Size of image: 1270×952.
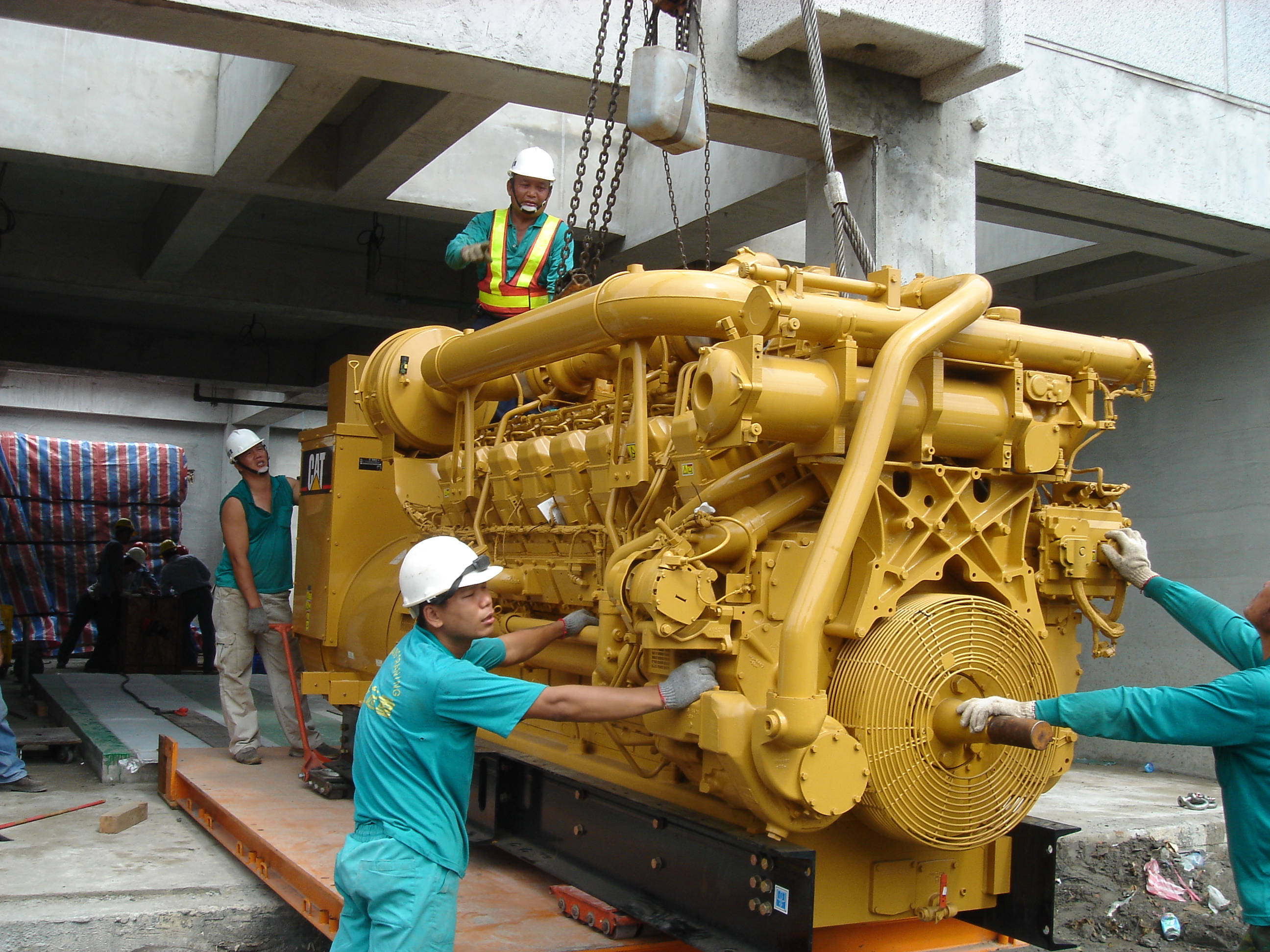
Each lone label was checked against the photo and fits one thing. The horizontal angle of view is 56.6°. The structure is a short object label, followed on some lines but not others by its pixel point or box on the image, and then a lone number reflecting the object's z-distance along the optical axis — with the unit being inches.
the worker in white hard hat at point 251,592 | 255.8
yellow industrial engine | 122.0
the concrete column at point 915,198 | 243.9
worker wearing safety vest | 230.8
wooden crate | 513.3
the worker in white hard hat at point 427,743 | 110.1
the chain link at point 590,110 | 188.5
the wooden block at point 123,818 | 211.8
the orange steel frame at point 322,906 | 136.6
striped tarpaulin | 616.1
